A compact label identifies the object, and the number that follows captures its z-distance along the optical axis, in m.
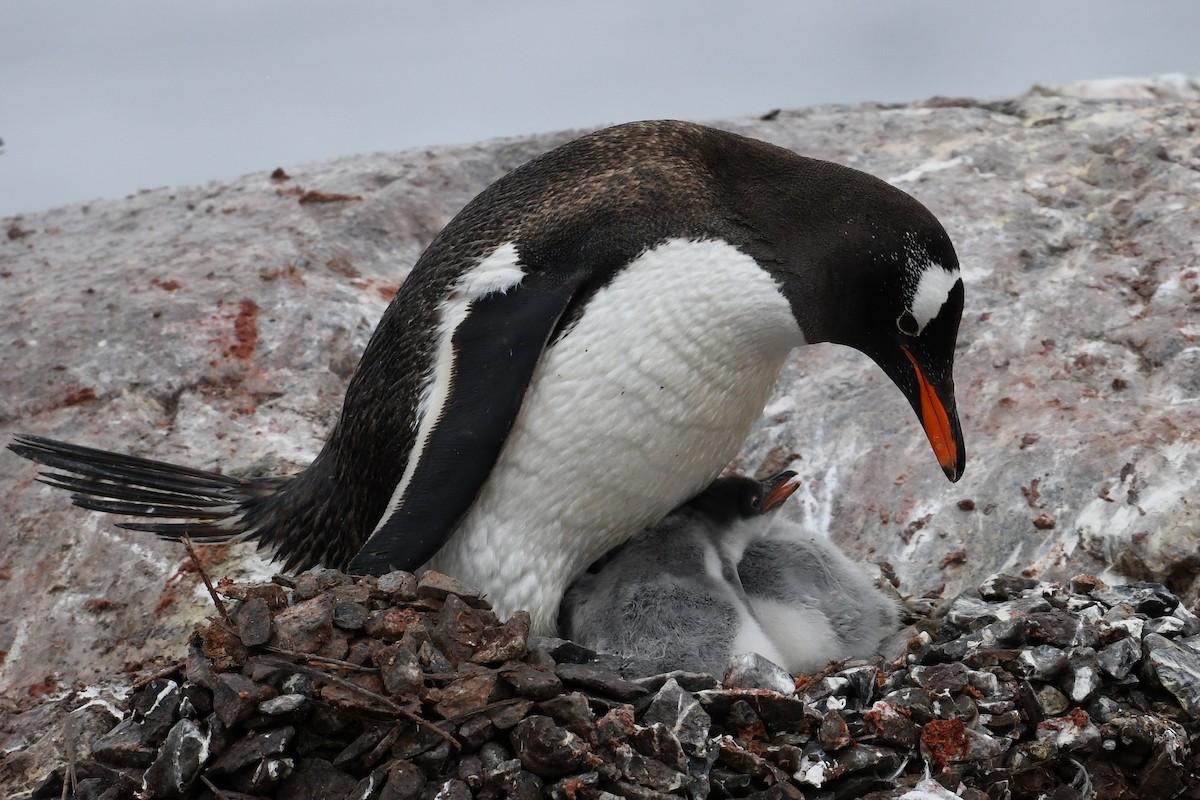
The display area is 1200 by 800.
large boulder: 6.85
